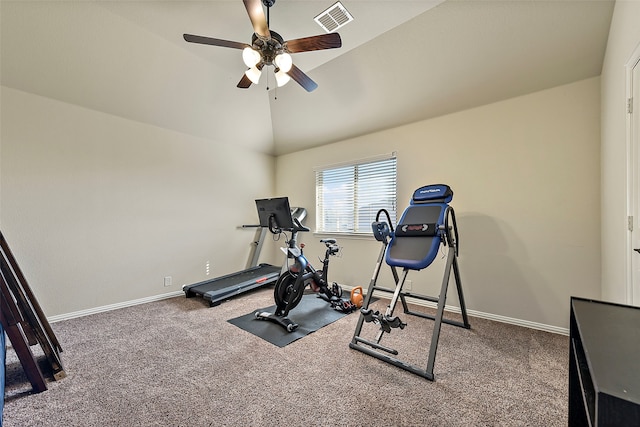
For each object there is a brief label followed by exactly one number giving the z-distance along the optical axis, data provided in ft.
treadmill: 11.58
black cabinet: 1.71
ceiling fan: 6.54
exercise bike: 9.65
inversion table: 7.00
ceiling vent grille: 7.82
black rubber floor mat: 8.55
